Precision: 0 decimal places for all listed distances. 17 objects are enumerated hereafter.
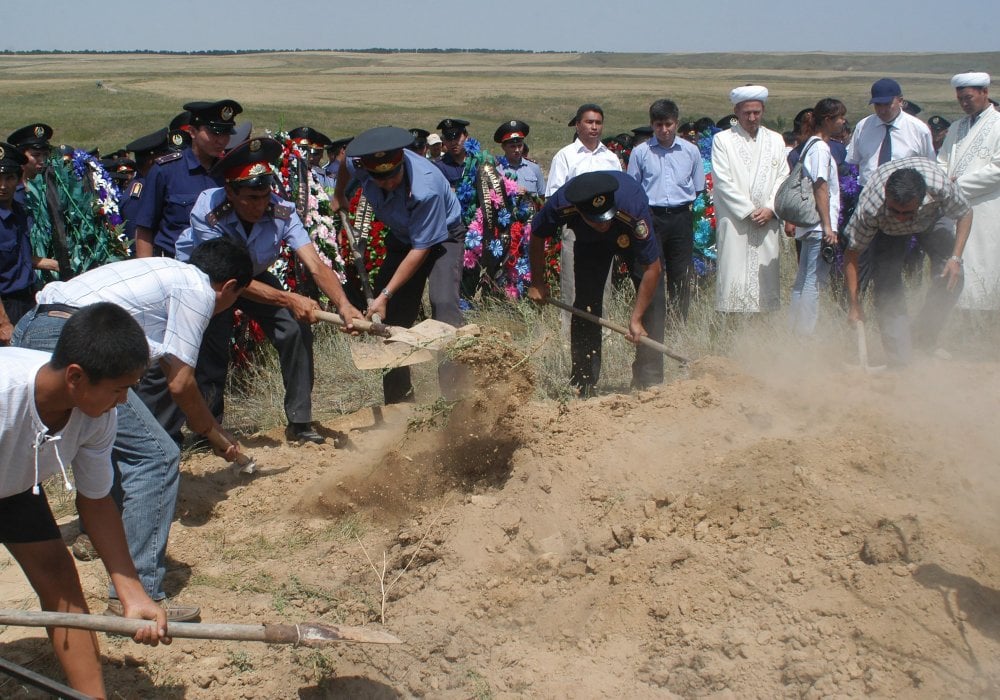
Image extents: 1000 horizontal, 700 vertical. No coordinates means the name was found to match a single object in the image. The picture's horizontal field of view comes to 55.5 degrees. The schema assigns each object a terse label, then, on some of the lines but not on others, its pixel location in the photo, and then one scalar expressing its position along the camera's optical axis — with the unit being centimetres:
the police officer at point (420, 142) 920
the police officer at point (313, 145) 754
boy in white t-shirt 255
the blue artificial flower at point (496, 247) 807
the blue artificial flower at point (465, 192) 812
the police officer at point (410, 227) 538
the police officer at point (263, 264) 484
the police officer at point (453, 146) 825
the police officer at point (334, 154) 923
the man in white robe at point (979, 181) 652
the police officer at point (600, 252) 527
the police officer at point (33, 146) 697
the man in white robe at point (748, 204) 659
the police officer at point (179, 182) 525
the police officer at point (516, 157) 834
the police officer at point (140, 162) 675
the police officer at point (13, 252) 566
